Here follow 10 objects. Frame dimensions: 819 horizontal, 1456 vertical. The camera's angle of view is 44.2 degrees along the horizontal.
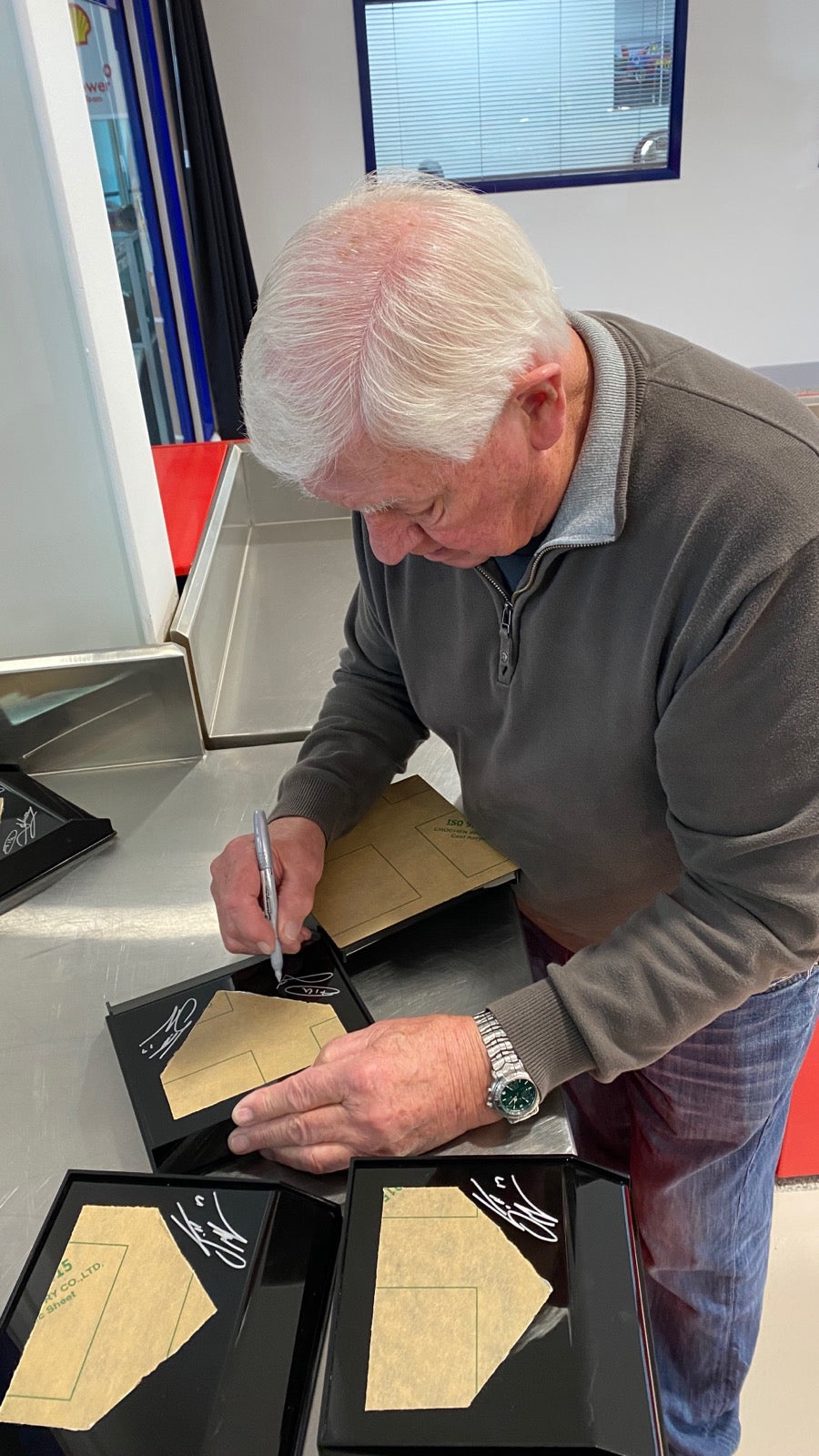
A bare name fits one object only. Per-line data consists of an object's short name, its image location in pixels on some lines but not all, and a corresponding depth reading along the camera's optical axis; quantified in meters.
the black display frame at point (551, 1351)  0.56
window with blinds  4.64
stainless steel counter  0.79
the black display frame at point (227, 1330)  0.58
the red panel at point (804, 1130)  1.59
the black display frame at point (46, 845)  1.09
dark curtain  4.07
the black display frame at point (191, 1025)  0.75
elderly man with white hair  0.68
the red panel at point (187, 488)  1.68
